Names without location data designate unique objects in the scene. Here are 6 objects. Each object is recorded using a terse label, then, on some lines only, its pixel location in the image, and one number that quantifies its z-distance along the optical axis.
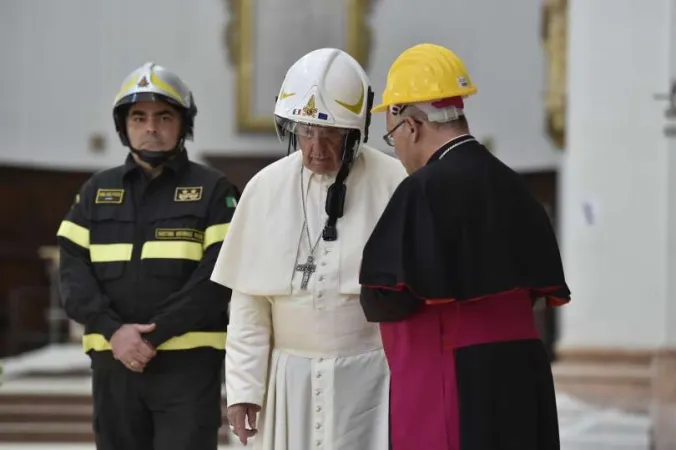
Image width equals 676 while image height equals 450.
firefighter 6.61
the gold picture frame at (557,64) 19.83
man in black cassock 5.04
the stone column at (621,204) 13.17
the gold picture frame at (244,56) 25.17
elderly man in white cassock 5.78
